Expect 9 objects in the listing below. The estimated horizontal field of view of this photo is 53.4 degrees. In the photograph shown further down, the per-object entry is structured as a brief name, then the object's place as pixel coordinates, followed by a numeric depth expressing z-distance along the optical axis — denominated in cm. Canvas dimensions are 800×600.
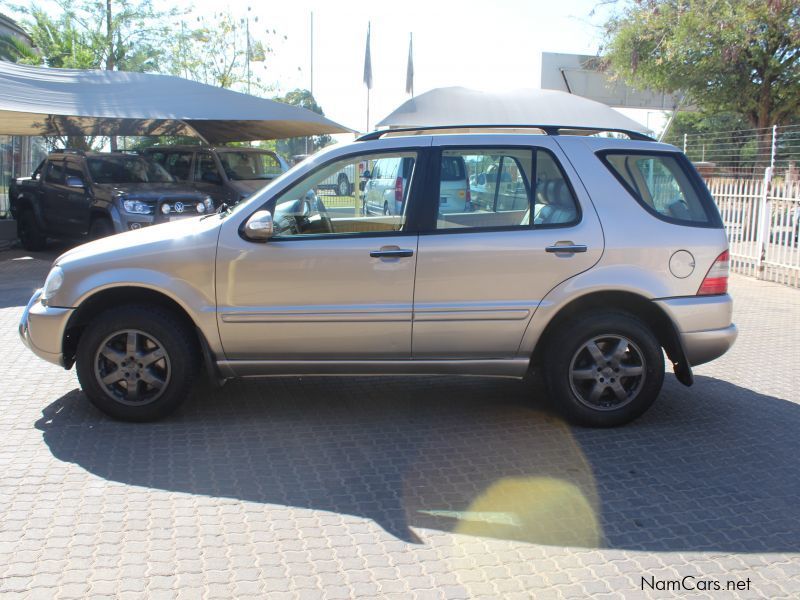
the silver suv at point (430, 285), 501
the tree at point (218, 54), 2869
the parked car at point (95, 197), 1221
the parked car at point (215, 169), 1396
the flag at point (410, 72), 3403
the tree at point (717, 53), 1819
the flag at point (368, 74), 3553
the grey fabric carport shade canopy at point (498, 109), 1742
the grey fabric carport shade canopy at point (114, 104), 1416
